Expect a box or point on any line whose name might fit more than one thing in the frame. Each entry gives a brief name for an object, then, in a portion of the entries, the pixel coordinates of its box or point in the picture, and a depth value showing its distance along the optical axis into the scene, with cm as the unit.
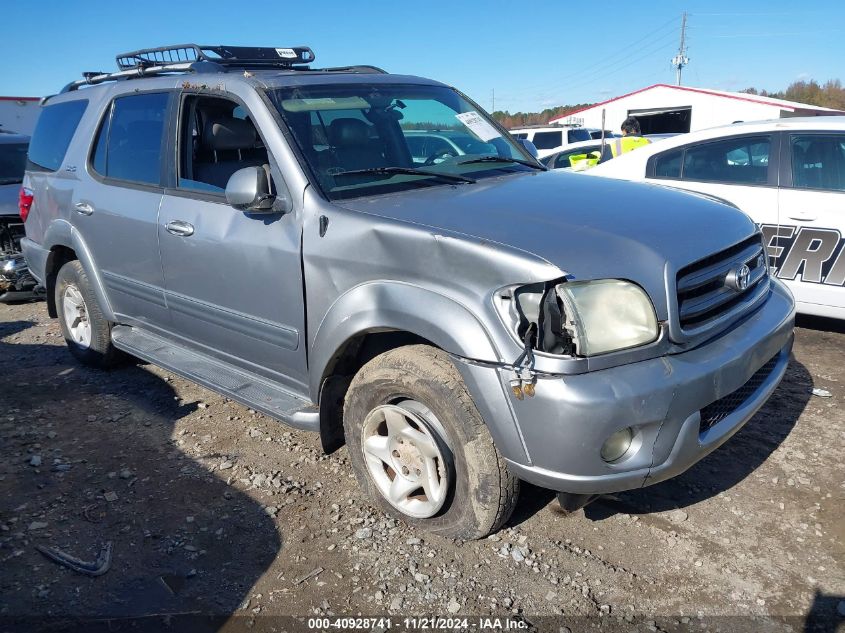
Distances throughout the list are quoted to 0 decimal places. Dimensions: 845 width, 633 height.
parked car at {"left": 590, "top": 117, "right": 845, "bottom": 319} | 500
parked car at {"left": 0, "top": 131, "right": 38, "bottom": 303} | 761
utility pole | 5897
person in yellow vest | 832
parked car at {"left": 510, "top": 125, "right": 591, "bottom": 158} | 1878
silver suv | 237
